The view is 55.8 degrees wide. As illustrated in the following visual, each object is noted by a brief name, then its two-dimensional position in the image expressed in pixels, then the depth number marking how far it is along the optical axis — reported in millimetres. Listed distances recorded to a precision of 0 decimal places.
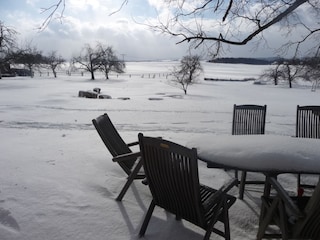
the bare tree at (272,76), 47519
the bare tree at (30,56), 25106
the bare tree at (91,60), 55125
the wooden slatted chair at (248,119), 5004
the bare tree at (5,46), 21891
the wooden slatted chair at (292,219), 2118
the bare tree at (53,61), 63556
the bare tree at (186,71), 36594
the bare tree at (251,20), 4641
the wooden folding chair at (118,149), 3375
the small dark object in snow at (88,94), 22578
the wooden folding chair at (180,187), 2227
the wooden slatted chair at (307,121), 4664
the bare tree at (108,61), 55969
